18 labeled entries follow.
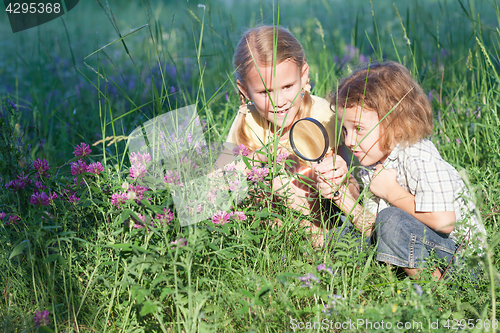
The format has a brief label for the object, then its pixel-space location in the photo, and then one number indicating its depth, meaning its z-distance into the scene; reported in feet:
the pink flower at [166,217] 7.06
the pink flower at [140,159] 7.31
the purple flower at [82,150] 7.33
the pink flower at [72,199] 7.23
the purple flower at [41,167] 7.37
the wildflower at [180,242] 6.86
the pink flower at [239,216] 7.16
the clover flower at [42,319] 6.86
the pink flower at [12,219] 7.25
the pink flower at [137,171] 7.24
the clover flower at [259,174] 7.34
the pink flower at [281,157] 7.48
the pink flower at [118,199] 7.10
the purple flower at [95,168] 7.25
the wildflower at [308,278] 6.88
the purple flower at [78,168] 7.22
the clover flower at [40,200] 7.16
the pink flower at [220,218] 7.14
